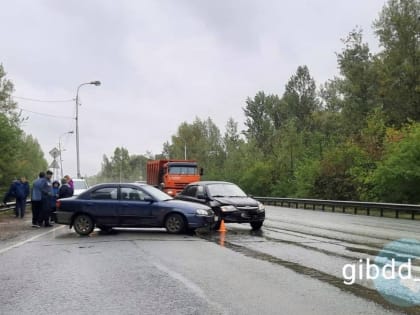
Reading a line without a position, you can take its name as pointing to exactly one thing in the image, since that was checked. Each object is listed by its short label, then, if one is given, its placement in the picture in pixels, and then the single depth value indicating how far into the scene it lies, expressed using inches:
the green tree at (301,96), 3380.9
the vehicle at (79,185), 1158.7
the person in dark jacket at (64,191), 812.6
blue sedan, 610.9
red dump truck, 1371.8
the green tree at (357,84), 2185.0
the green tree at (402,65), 1887.3
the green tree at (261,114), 3597.4
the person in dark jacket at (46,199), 729.6
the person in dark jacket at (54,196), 771.4
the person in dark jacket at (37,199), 724.0
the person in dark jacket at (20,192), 866.1
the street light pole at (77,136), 1835.4
